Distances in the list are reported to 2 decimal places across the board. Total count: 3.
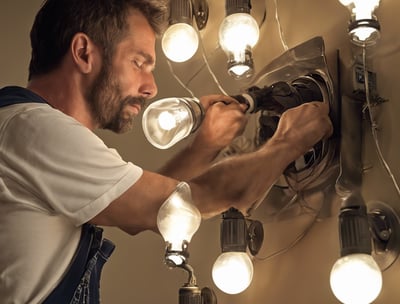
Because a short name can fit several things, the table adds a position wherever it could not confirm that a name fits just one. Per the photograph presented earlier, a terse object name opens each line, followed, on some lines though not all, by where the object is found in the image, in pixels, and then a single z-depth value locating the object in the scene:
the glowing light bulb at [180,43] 1.12
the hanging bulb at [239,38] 0.99
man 0.84
